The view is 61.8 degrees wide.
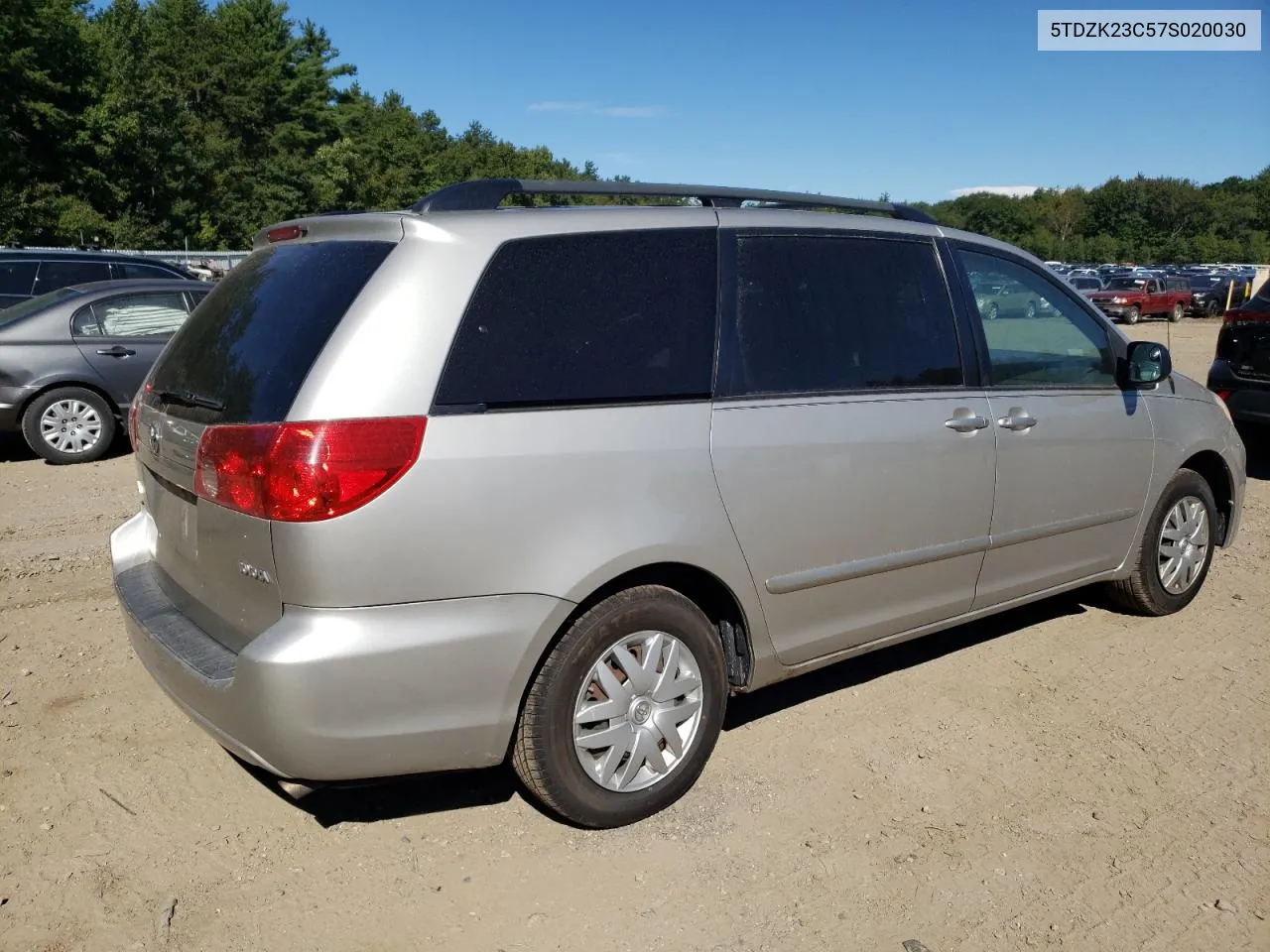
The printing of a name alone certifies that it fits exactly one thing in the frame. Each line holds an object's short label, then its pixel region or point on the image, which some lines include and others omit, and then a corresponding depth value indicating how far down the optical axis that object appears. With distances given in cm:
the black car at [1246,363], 814
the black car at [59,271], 1176
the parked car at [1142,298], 3612
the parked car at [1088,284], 3811
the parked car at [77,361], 875
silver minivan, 272
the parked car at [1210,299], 4059
